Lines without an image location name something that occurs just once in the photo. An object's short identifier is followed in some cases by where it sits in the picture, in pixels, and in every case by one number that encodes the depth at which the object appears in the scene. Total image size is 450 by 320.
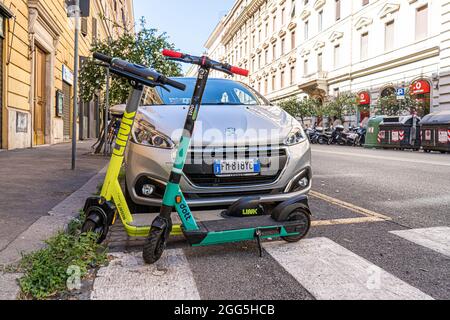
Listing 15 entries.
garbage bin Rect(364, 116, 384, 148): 20.73
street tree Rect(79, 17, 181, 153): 10.63
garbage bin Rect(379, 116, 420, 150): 18.70
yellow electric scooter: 2.53
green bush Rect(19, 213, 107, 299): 2.21
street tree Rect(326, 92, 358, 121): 28.67
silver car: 3.13
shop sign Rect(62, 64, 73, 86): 17.00
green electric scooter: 2.49
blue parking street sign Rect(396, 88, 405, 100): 22.98
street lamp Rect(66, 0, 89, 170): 6.58
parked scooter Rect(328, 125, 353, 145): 25.03
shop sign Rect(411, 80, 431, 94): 23.23
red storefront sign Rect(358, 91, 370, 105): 28.73
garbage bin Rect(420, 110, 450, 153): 16.43
